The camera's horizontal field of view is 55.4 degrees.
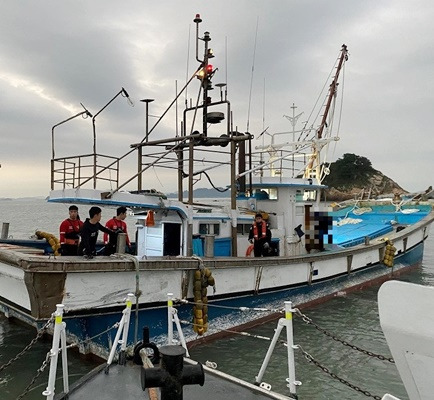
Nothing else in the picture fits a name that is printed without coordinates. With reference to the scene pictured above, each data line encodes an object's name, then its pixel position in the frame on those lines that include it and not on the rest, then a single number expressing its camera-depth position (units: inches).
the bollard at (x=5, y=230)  460.8
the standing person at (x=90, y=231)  290.8
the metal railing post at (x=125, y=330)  195.6
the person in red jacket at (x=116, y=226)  340.8
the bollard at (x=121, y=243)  306.3
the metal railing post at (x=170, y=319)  215.9
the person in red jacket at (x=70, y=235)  341.1
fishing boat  273.2
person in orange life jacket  401.4
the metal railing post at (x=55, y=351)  165.9
